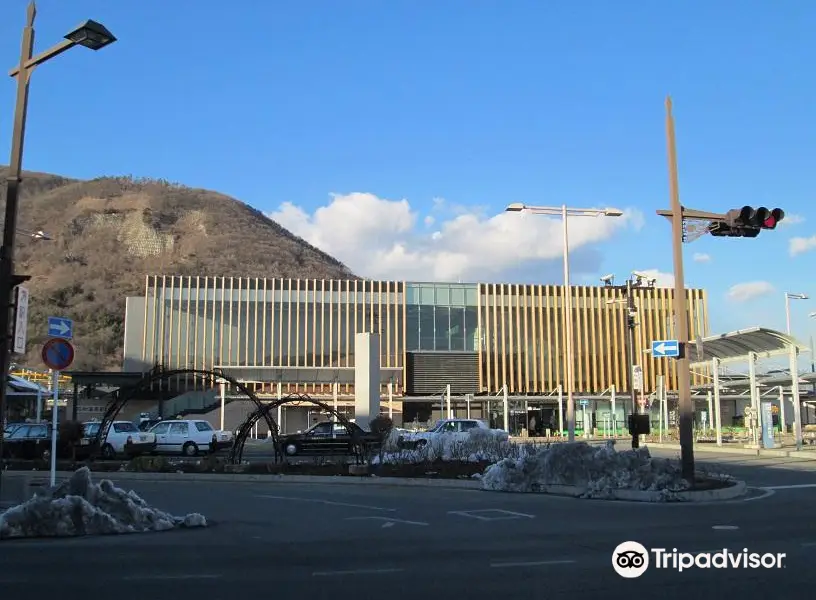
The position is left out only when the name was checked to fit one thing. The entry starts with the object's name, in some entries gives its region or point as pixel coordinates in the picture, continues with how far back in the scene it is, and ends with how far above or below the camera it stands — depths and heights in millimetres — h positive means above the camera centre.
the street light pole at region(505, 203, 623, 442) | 31097 +7790
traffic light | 16906 +3932
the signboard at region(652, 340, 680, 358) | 18719 +1178
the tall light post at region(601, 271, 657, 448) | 33156 +4276
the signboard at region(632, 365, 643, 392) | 33375 +856
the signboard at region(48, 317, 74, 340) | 14962 +1551
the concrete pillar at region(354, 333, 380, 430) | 38688 +1056
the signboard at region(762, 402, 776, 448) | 35188 -1758
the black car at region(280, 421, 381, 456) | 32088 -1700
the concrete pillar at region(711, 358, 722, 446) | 38312 +109
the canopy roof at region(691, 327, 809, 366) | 32688 +2312
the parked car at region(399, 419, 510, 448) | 30039 -1418
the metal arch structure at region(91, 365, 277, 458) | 25852 +49
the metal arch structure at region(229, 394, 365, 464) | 25297 -960
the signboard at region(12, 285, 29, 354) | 12523 +1424
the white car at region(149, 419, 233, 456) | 33875 -1579
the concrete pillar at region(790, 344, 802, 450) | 32031 +274
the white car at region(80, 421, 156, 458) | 31812 -1564
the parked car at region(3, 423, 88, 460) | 29188 -1668
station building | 70625 +6347
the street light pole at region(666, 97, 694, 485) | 18475 +2375
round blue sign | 14391 +964
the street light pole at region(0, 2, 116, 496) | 11422 +4472
